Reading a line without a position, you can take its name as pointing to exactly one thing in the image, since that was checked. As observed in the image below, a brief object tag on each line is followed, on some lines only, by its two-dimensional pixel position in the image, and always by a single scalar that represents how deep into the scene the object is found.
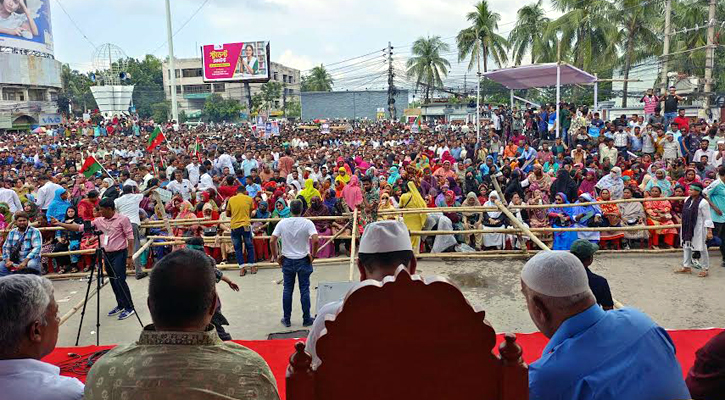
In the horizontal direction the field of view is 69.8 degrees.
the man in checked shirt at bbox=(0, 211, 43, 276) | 6.63
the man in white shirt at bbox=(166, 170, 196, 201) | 11.16
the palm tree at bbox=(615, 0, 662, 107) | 25.47
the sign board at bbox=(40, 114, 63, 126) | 48.78
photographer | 6.30
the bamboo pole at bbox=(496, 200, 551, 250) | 6.31
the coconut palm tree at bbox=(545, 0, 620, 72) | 26.67
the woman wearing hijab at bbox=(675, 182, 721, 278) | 6.95
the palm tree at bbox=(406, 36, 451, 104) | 44.09
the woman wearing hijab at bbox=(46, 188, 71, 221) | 9.40
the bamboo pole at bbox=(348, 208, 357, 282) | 6.87
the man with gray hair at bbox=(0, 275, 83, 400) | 1.82
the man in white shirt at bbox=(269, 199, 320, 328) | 6.05
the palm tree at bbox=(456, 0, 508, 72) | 34.56
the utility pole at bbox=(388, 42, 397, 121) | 43.62
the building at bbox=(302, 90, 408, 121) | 53.50
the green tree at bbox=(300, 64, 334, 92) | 61.72
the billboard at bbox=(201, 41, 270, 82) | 45.03
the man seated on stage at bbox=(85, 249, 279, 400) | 1.49
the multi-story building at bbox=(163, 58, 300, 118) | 72.19
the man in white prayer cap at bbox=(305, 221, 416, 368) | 2.08
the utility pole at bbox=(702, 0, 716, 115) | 18.42
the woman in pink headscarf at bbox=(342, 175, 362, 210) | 9.79
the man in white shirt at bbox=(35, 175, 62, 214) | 10.61
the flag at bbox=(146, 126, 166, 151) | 14.48
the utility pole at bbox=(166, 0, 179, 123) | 26.09
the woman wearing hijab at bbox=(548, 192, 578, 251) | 8.30
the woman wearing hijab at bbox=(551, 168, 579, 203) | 9.93
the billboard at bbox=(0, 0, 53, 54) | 47.72
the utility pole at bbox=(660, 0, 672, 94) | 20.67
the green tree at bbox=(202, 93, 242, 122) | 58.12
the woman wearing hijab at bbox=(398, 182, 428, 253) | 8.52
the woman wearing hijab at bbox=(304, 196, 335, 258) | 8.73
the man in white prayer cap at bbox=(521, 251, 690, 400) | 1.79
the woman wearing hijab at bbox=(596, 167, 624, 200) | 9.48
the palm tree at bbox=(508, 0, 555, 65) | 33.53
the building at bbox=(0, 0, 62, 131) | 47.66
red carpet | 3.68
